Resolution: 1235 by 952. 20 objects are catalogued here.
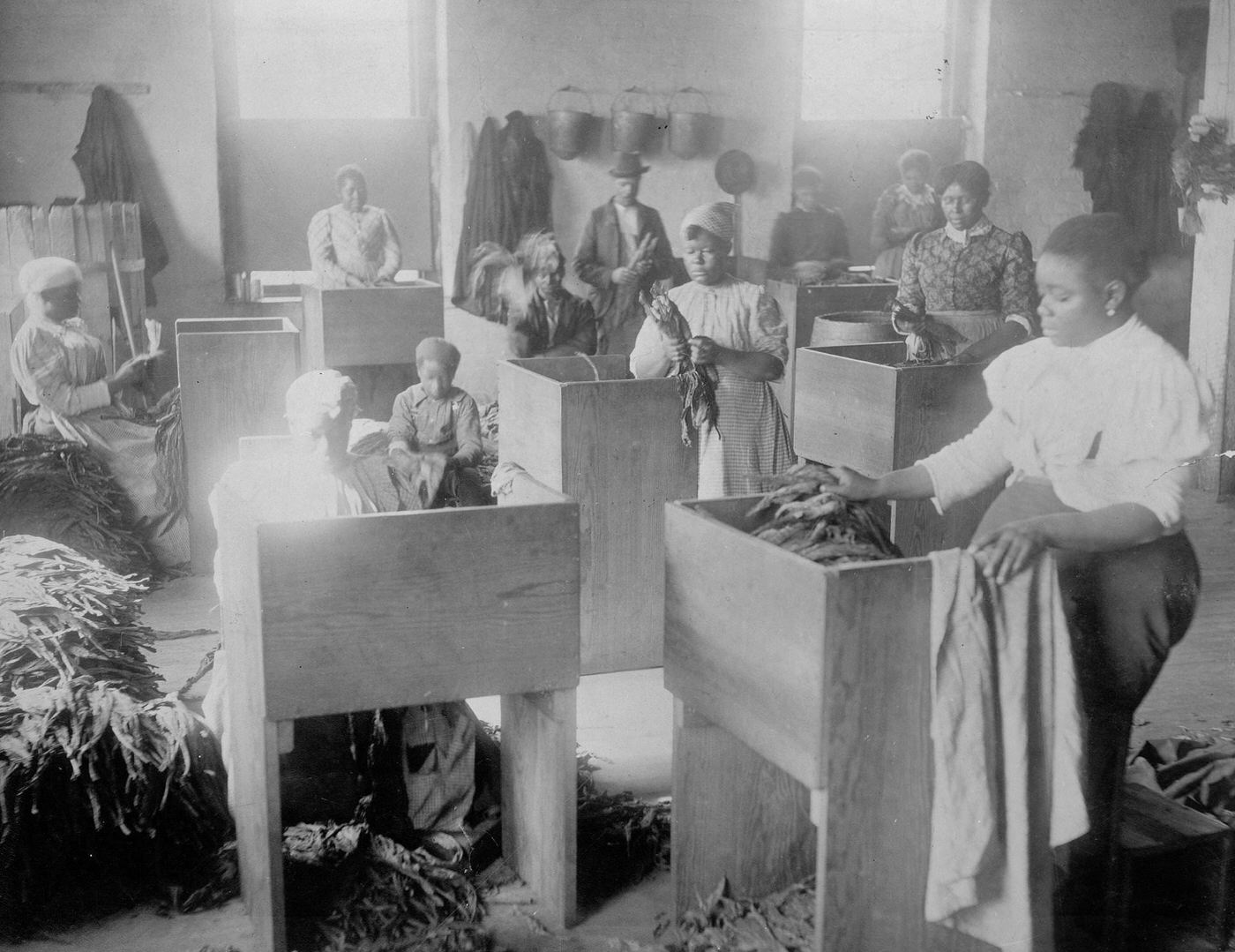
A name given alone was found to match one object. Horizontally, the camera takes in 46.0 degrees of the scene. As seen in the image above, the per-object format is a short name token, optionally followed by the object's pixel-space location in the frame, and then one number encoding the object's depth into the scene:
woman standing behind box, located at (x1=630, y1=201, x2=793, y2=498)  5.13
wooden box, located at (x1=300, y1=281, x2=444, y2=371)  7.76
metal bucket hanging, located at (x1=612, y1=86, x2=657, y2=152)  10.98
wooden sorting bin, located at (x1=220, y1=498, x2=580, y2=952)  3.00
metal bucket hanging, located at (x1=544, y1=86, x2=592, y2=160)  10.86
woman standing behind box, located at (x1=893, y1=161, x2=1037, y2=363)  5.36
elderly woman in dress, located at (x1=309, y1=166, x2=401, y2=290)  9.35
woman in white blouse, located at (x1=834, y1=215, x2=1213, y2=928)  2.84
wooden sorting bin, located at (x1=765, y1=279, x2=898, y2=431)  8.22
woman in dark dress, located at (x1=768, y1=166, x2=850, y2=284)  11.33
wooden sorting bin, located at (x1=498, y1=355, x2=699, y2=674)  4.88
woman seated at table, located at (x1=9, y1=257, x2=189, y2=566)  6.50
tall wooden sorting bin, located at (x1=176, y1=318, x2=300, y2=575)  6.21
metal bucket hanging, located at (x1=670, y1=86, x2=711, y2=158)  11.15
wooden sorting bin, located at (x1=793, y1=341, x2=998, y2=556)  4.69
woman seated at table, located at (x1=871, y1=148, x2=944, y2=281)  11.00
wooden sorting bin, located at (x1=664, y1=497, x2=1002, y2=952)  2.67
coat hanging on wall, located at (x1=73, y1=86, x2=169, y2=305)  9.90
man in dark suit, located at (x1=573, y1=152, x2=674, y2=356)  10.32
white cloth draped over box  2.70
